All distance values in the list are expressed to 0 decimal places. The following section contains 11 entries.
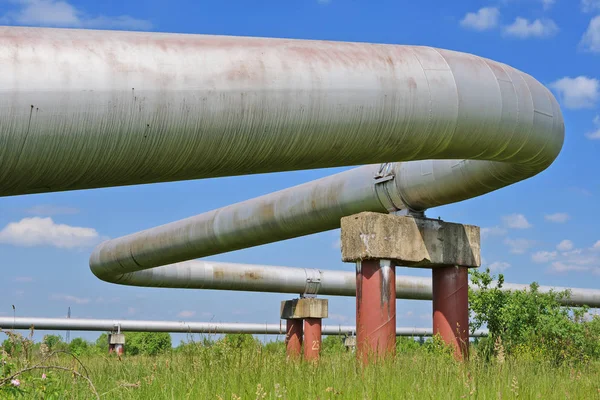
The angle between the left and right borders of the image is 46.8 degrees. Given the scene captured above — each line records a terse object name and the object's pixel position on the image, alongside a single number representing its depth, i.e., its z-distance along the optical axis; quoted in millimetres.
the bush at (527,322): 13164
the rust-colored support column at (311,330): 16825
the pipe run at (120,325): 26750
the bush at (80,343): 34594
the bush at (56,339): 21906
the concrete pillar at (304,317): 17312
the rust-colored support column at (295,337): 17266
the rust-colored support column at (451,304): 9984
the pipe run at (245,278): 18047
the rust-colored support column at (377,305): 8945
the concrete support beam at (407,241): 9117
